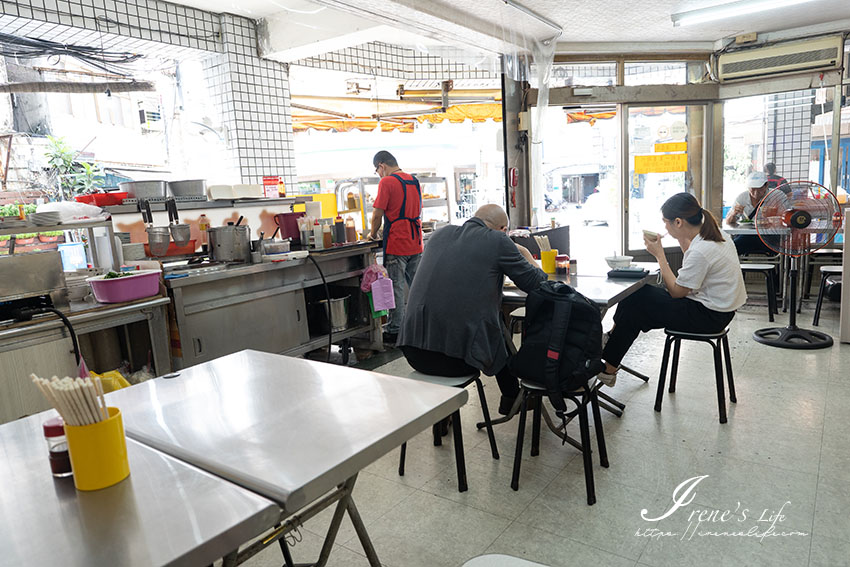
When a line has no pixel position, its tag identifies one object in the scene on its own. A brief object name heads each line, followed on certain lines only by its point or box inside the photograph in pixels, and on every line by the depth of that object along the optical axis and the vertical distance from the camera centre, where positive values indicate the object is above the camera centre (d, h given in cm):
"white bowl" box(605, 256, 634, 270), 373 -55
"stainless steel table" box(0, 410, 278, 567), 98 -58
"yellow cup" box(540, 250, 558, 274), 381 -53
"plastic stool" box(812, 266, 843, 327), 524 -103
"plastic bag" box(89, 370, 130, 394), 212 -64
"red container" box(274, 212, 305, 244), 486 -23
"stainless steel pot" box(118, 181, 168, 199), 430 +14
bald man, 277 -55
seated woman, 336 -70
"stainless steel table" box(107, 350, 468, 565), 123 -57
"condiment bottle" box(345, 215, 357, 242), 498 -33
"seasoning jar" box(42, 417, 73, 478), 126 -51
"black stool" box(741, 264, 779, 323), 542 -102
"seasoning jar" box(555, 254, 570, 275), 371 -55
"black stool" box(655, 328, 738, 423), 330 -108
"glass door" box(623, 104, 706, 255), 715 +21
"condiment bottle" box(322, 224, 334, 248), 464 -33
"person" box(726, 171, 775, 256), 622 -45
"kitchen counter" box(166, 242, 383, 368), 365 -75
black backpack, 249 -70
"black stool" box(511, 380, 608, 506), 254 -111
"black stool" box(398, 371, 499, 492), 258 -112
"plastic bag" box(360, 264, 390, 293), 487 -70
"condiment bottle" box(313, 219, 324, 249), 462 -32
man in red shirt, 483 -26
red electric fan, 427 -40
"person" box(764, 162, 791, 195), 626 -13
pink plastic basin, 312 -43
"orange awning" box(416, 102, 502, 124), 808 +103
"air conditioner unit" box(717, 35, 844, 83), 637 +122
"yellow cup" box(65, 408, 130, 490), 118 -50
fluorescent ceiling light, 554 +155
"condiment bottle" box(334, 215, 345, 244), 477 -30
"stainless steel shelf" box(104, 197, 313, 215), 421 -2
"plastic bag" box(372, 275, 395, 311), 481 -85
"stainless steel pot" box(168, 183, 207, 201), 463 +13
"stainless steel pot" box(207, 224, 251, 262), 411 -29
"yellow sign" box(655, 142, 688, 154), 718 +32
